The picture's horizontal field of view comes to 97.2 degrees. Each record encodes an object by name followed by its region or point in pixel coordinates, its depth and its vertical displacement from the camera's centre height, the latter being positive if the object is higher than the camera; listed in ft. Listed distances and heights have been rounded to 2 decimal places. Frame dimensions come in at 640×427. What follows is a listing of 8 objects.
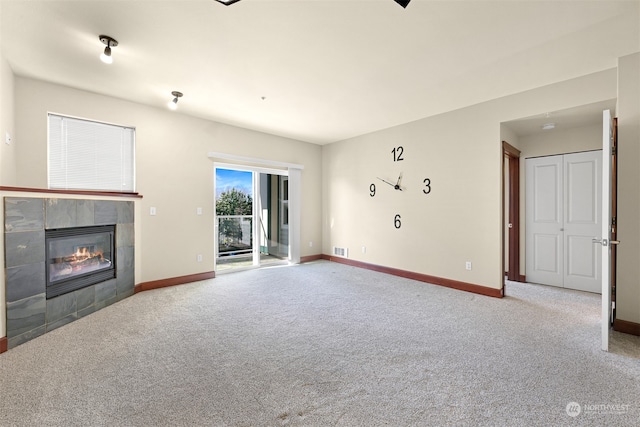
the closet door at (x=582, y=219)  12.80 -0.31
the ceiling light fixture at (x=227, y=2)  6.27 +4.74
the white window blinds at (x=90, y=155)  11.16 +2.40
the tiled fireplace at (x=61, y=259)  7.98 -1.63
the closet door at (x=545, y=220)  13.82 -0.40
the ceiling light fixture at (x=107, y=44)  7.87 +4.78
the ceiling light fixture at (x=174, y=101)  11.69 +4.79
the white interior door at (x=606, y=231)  7.41 -0.50
